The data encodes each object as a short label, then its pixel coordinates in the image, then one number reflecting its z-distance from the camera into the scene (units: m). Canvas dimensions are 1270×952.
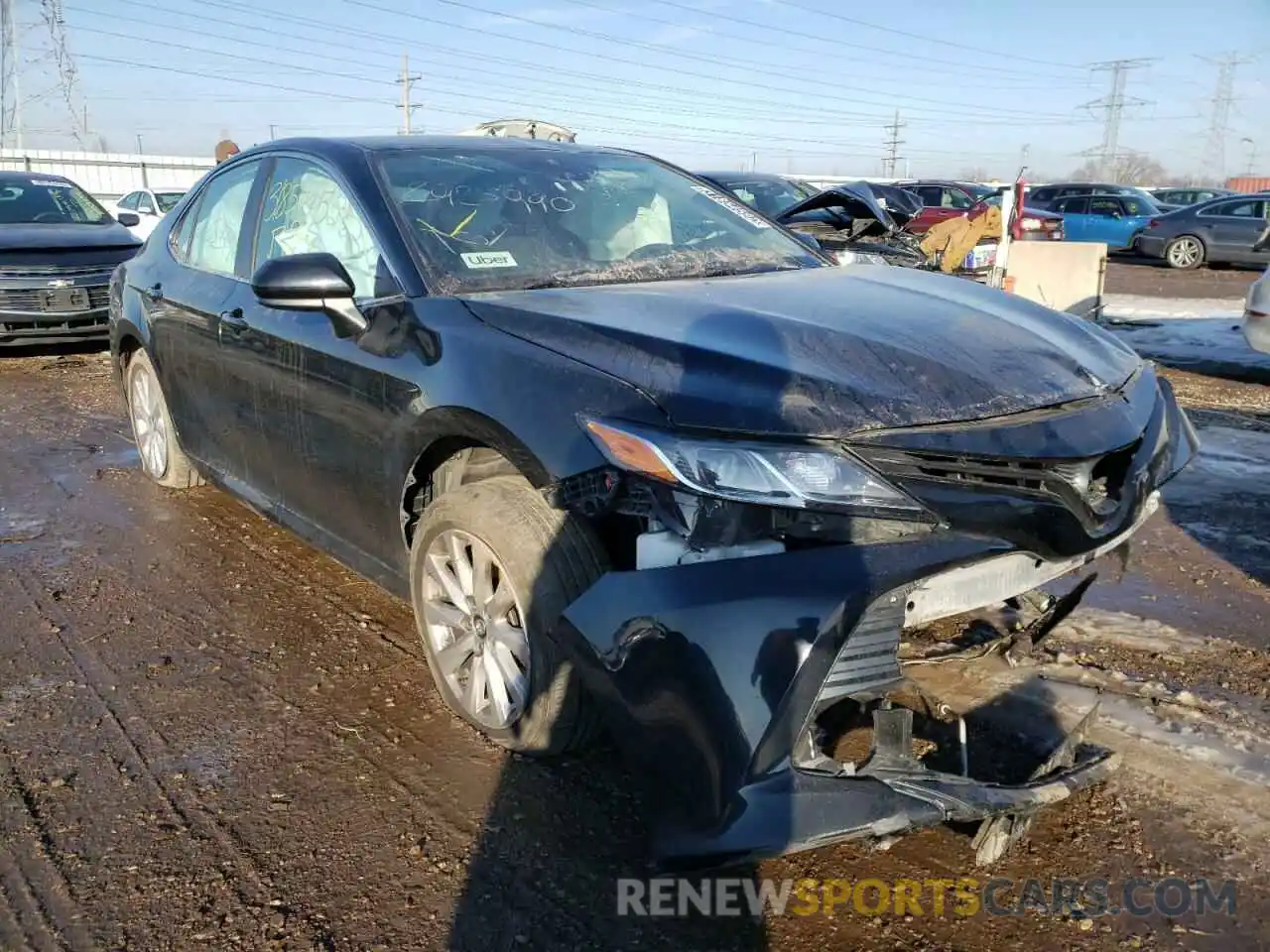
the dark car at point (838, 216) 5.88
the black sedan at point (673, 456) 2.01
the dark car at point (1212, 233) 18.42
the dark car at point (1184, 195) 27.30
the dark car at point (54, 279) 8.76
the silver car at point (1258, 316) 7.71
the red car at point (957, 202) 16.73
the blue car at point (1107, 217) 21.61
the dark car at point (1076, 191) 22.11
